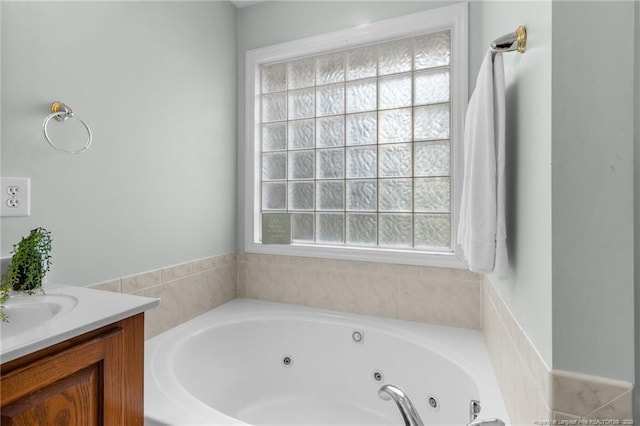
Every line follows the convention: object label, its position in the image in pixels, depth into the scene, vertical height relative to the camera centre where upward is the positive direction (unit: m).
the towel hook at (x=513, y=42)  0.85 +0.45
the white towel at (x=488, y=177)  0.97 +0.10
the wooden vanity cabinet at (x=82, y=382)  0.67 -0.39
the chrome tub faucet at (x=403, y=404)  0.87 -0.51
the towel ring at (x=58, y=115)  1.16 +0.34
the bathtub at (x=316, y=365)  1.44 -0.76
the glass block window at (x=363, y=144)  1.79 +0.39
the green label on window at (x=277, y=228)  2.08 -0.11
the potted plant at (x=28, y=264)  1.03 -0.17
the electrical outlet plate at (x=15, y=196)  1.05 +0.04
